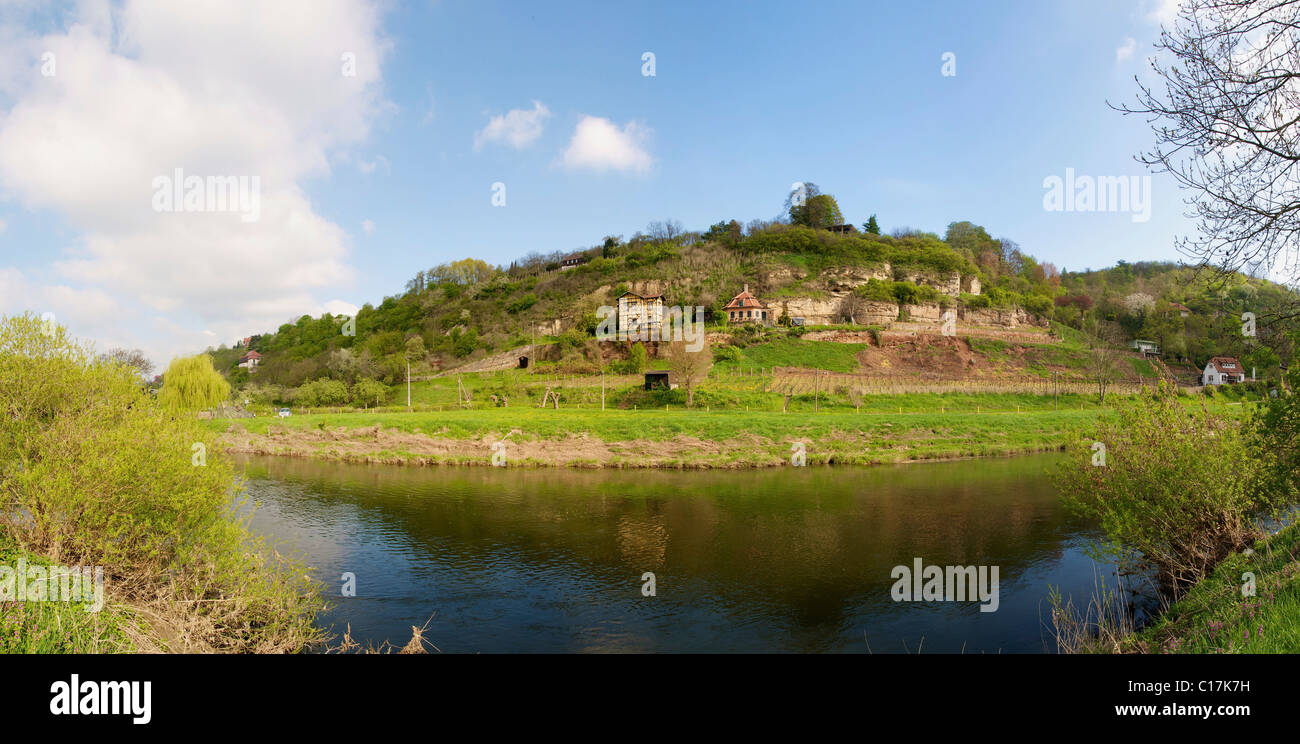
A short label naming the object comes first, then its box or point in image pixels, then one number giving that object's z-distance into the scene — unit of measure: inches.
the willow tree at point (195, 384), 1716.3
